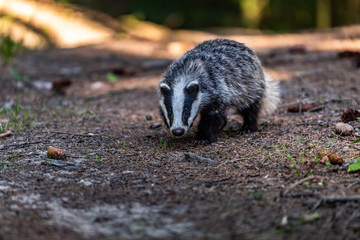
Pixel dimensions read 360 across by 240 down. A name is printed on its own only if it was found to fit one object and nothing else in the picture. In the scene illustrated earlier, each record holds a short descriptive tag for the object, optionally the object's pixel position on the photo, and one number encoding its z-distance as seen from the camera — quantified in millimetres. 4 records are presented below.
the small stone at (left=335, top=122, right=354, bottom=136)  8047
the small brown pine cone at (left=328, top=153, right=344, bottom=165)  6602
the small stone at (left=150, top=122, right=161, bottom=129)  10385
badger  8805
